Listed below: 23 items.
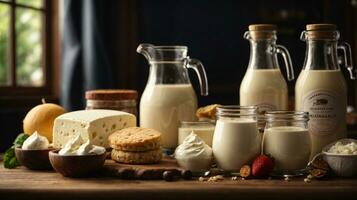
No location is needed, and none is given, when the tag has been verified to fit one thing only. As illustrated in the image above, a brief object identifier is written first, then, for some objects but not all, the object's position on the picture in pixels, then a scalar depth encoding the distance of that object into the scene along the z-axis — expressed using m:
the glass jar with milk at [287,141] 1.33
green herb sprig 1.48
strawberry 1.31
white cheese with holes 1.51
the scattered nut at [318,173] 1.31
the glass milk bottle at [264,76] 1.47
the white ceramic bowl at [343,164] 1.32
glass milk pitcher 1.57
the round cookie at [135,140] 1.43
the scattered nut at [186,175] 1.33
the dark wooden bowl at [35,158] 1.43
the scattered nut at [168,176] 1.32
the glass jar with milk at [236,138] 1.34
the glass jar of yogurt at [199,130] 1.47
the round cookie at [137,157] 1.45
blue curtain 3.09
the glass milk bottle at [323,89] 1.41
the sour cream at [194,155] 1.36
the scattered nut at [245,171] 1.32
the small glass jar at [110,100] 1.65
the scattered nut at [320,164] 1.34
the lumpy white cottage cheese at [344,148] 1.33
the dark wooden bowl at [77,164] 1.34
